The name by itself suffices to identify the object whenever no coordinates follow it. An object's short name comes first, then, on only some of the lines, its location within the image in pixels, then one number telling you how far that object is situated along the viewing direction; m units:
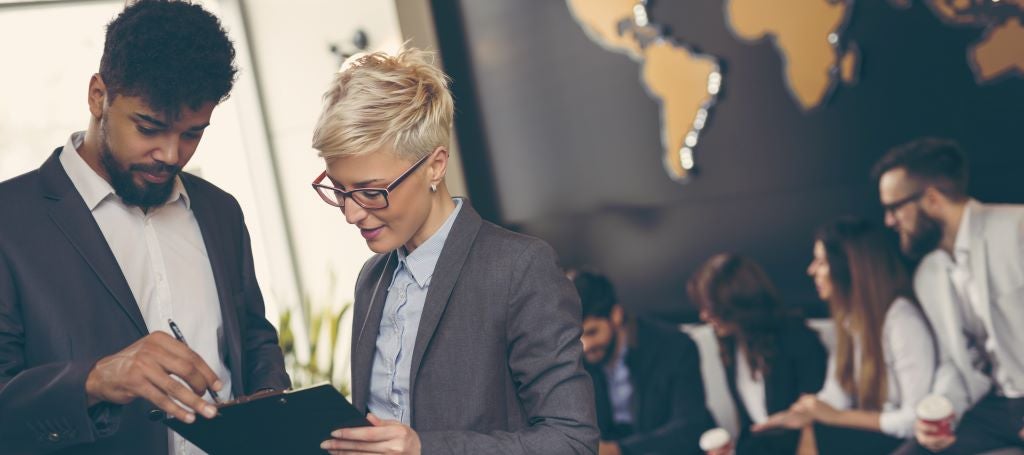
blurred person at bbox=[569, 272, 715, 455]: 4.23
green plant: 5.12
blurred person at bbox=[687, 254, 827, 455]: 4.02
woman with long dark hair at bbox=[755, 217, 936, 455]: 3.73
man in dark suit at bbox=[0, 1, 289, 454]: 1.82
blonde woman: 1.73
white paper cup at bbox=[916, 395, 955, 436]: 3.63
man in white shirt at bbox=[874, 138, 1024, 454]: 3.45
